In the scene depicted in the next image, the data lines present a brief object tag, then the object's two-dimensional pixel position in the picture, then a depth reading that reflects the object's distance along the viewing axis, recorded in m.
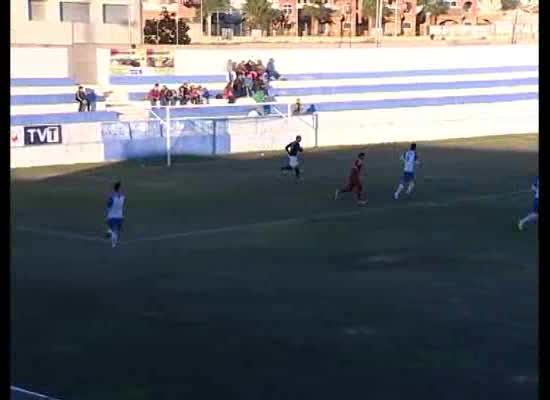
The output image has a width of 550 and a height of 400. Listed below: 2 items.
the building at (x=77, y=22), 48.88
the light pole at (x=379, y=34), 63.53
